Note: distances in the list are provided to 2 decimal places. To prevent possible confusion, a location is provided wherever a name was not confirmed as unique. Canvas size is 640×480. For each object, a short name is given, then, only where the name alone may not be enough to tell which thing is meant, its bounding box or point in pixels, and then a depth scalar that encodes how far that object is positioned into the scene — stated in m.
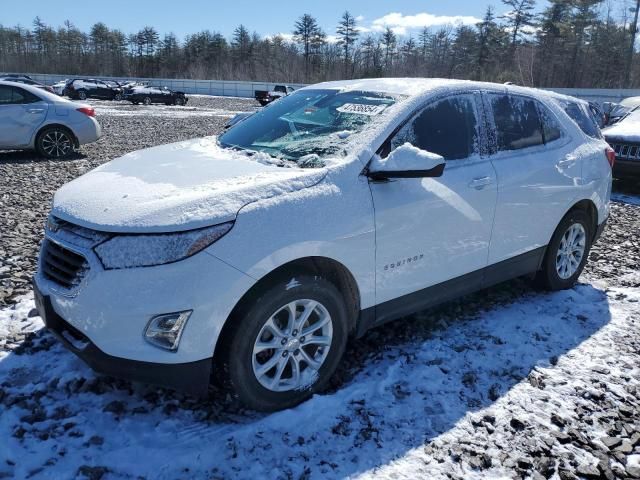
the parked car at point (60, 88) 34.88
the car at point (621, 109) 9.80
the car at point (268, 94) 35.08
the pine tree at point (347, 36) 82.31
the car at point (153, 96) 33.41
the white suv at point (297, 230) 2.35
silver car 9.57
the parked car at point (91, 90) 34.34
